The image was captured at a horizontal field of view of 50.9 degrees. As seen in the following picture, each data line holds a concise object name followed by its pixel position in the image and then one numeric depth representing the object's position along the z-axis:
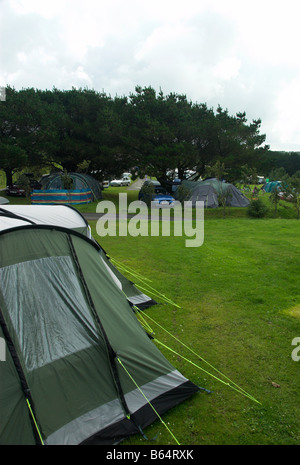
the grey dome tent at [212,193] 24.81
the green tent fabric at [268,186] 43.69
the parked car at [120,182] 46.35
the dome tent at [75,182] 26.28
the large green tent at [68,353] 3.31
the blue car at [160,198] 24.47
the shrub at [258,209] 20.25
